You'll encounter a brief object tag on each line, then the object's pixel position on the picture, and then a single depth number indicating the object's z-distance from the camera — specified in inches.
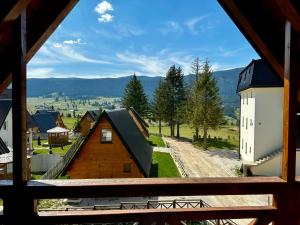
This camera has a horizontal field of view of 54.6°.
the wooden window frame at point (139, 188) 97.1
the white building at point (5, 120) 1002.7
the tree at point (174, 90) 1866.4
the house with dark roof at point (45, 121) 1766.5
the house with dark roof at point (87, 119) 1559.5
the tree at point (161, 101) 1877.5
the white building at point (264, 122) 797.2
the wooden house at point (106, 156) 623.5
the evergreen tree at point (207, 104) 1311.5
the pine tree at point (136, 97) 2080.5
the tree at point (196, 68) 1493.8
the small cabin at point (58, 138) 1390.3
